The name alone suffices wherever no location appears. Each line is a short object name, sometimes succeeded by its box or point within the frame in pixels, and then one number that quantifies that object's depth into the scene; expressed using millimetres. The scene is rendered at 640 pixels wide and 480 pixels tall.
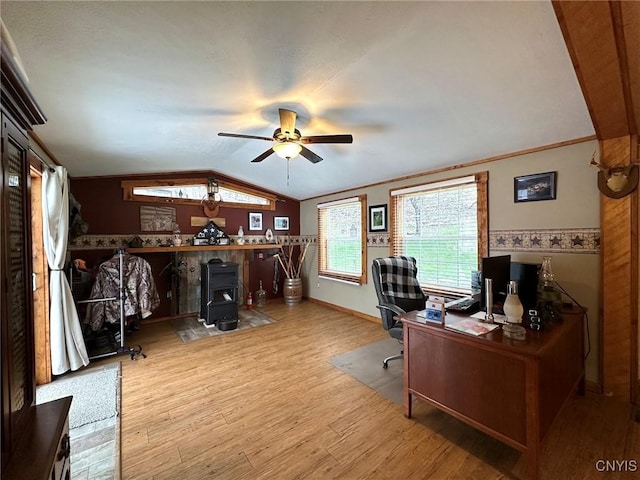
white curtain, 2559
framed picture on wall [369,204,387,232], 4164
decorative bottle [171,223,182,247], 4332
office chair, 2643
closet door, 845
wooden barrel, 5438
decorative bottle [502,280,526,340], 1621
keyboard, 2172
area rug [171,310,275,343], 3806
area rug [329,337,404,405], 2447
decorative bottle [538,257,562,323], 1918
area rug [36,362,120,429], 2133
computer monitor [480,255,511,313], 1888
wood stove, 4070
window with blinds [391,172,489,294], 3131
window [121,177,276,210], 4250
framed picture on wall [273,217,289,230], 5605
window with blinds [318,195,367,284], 4574
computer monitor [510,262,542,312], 2178
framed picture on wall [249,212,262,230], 5309
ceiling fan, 2277
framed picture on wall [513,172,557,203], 2562
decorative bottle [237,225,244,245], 5123
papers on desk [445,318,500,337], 1722
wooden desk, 1488
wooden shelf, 3910
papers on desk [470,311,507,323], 1892
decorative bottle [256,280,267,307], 5281
